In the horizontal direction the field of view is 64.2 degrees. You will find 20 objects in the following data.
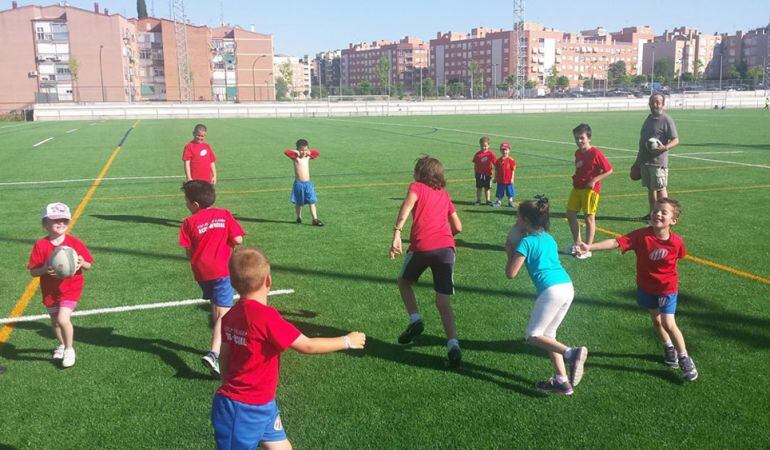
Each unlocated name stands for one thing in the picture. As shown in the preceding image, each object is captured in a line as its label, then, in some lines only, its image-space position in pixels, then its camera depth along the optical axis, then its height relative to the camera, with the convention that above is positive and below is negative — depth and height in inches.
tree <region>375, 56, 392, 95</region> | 5486.7 +451.0
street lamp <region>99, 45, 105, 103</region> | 3836.1 +354.0
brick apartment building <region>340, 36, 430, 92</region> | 6829.7 +418.4
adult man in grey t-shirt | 394.6 -22.7
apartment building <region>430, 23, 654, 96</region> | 6791.3 +739.0
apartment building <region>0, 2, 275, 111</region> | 3752.5 +451.0
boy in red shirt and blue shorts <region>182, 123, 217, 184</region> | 418.3 -22.6
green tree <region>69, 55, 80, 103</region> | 3511.3 +322.2
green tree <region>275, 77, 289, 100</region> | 6293.3 +369.2
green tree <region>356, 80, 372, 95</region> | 5315.0 +294.3
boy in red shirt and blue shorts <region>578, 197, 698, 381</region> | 183.5 -43.6
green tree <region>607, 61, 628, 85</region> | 5748.0 +434.9
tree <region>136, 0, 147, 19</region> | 5371.1 +1017.9
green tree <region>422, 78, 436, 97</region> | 5812.0 +297.4
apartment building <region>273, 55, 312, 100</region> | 5685.0 +382.0
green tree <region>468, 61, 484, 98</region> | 6023.6 +365.0
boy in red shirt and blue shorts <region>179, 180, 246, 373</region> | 192.7 -40.0
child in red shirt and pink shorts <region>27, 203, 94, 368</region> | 189.2 -47.5
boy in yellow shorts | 329.1 -34.2
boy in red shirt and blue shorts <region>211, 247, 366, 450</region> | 116.3 -43.2
